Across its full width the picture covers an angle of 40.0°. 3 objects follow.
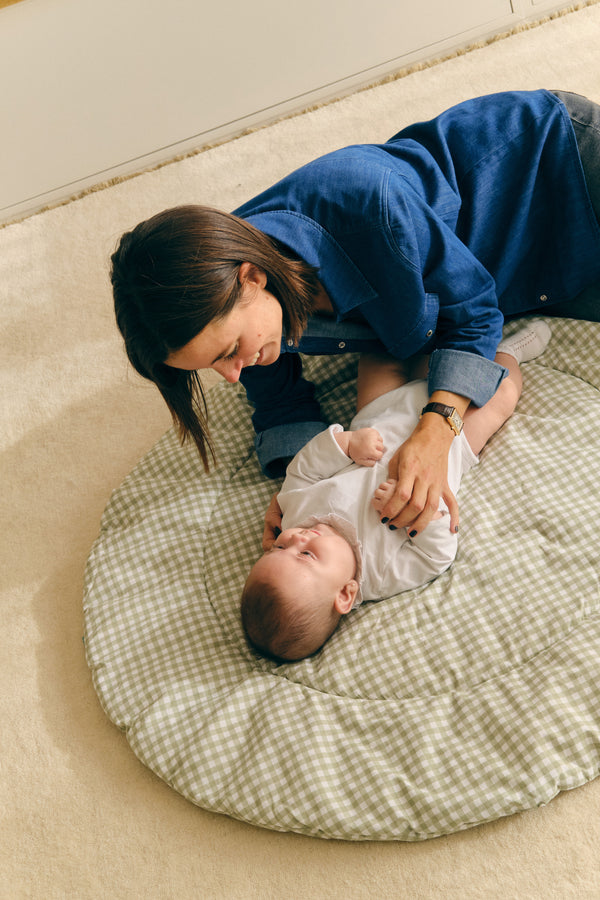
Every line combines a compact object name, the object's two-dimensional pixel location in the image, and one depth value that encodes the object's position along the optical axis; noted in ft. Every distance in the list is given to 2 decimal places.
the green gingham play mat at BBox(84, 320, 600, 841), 3.88
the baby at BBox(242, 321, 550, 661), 4.27
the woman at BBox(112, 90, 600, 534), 3.72
